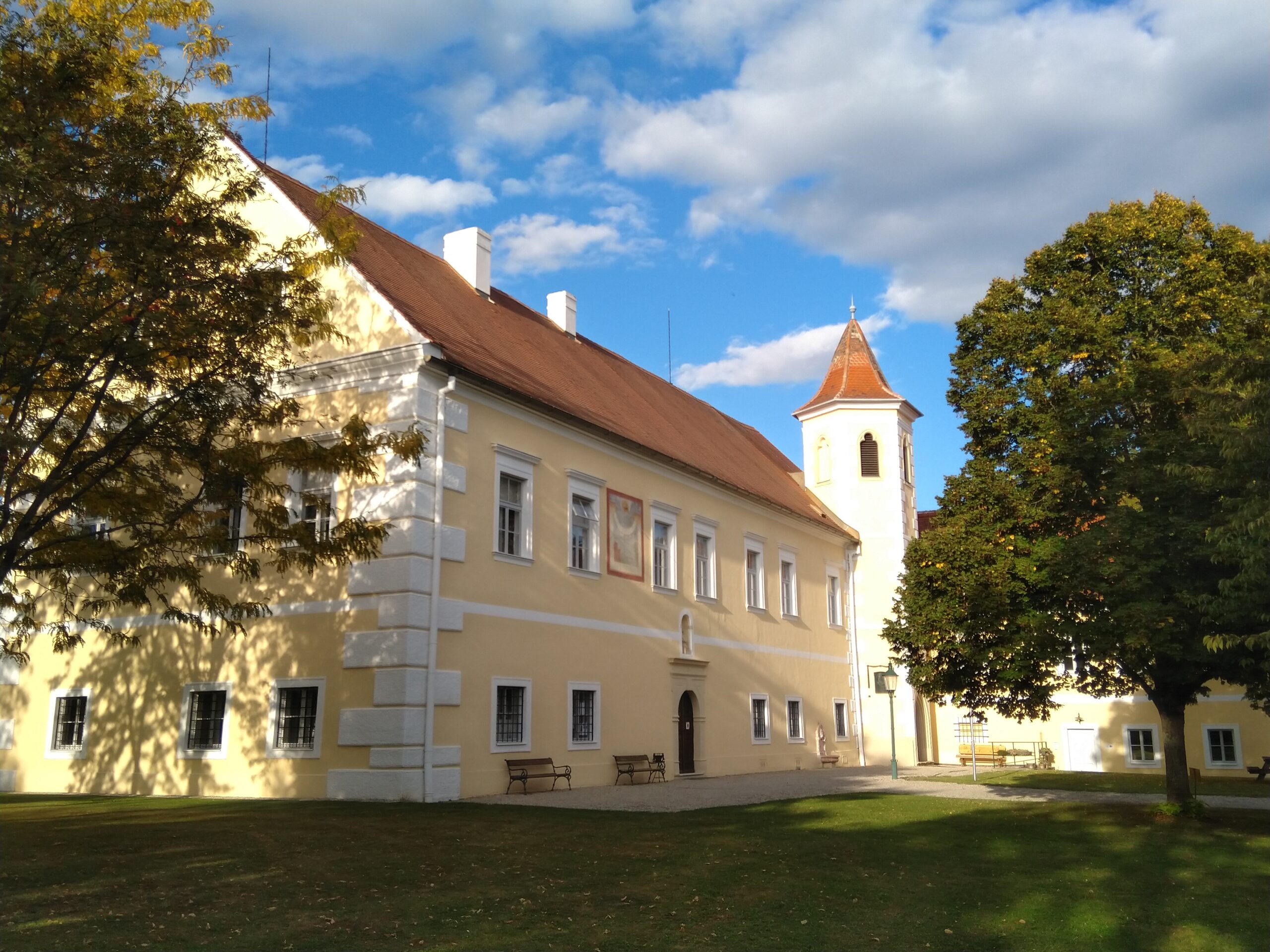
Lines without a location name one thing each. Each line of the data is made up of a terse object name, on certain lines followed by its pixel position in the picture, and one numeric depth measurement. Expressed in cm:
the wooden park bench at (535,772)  1897
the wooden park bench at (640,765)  2216
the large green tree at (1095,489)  1379
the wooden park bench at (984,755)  3478
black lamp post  2605
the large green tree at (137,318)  1100
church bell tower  3531
